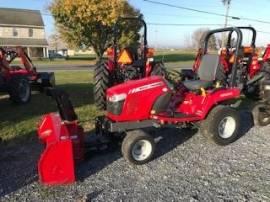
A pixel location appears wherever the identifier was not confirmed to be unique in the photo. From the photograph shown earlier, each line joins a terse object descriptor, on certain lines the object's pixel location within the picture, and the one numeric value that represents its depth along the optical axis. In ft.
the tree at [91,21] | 58.01
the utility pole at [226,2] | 72.10
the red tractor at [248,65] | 17.58
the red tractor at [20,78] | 18.88
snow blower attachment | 8.47
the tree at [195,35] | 193.68
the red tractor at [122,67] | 16.21
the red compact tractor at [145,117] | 8.68
